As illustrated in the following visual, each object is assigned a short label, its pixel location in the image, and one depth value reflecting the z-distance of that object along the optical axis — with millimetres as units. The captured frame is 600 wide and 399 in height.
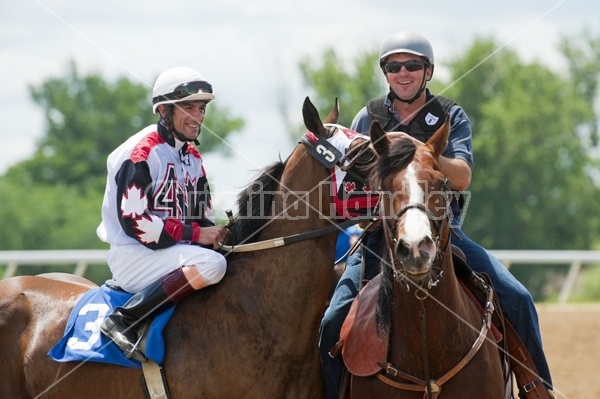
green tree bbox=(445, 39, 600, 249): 80750
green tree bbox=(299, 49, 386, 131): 91875
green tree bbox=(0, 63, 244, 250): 97625
